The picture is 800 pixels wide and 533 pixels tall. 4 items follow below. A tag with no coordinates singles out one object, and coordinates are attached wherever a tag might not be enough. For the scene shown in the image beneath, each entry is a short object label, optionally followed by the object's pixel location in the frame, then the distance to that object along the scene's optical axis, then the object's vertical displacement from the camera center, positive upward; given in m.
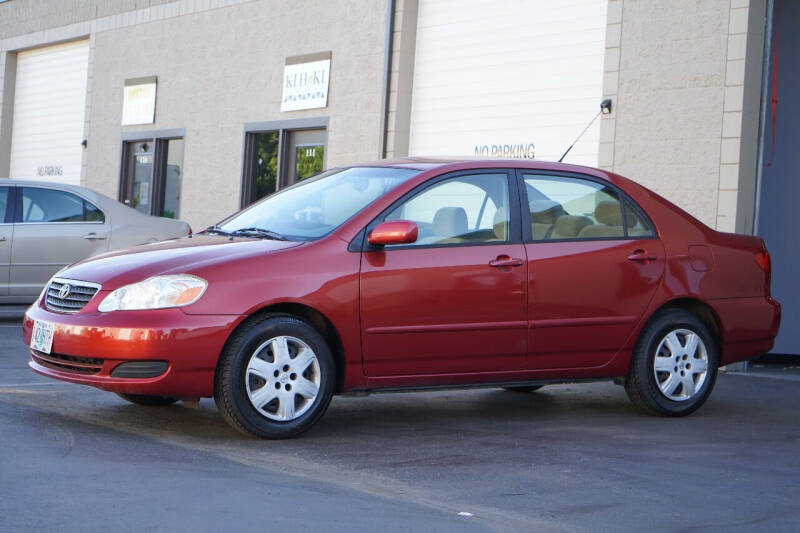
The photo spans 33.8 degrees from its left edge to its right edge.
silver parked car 13.35 +0.15
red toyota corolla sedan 6.79 -0.17
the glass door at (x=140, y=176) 22.61 +1.29
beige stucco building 12.75 +2.27
